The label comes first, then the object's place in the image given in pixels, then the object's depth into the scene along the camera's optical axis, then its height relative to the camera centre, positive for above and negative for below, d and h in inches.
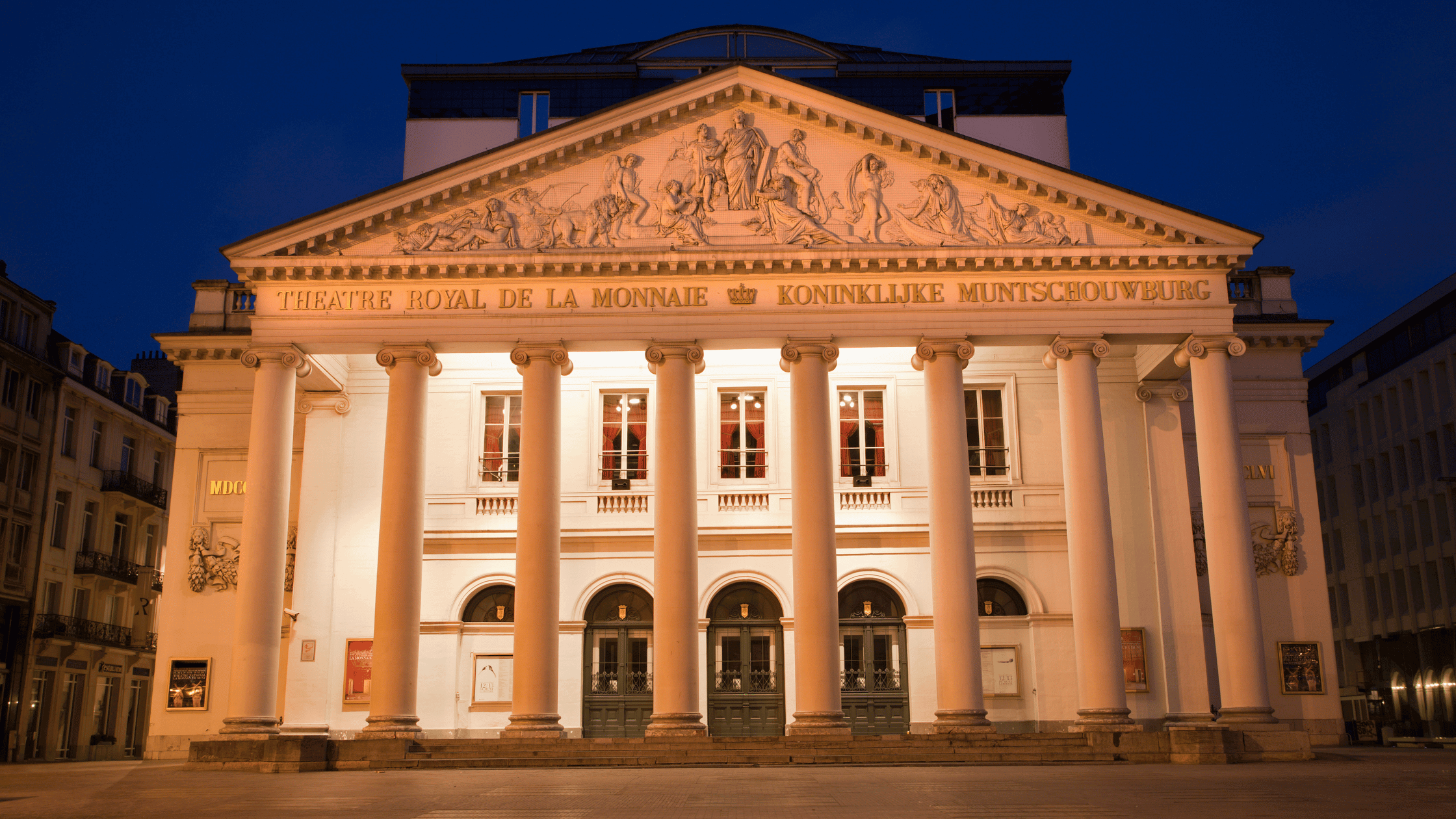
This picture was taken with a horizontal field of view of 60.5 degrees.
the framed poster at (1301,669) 1168.2 +16.0
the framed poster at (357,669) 1173.1 +20.3
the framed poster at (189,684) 1155.3 +8.3
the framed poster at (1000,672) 1170.0 +14.7
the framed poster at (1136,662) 1150.3 +22.5
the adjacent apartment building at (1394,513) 1845.5 +268.9
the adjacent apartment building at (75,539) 1587.1 +211.9
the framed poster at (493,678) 1179.9 +12.1
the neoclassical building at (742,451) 1023.0 +217.0
